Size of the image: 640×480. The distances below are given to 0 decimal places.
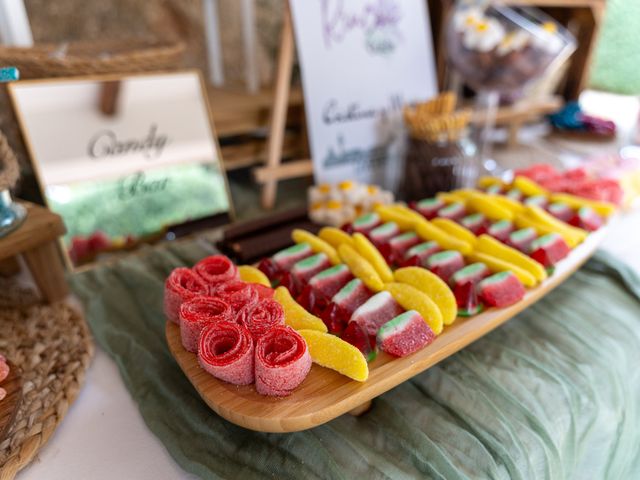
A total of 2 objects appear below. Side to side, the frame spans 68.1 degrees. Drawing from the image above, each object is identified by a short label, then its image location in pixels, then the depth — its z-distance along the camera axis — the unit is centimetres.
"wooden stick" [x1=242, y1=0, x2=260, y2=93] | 132
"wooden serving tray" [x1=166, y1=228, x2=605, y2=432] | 50
